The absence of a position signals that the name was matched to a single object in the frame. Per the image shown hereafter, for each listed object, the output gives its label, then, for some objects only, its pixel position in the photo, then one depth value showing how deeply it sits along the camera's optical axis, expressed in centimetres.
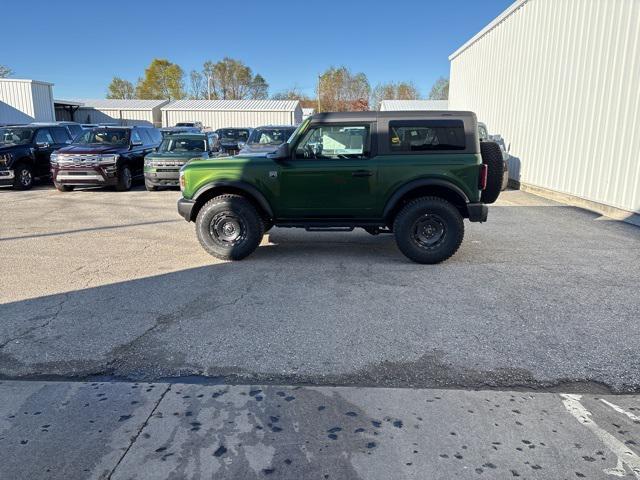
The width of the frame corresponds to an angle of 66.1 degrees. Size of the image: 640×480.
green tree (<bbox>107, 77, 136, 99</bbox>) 8300
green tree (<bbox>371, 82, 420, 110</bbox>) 6988
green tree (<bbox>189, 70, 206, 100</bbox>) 8244
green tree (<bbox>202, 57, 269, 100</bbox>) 8238
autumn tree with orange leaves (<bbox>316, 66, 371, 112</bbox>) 6825
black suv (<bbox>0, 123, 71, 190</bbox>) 1405
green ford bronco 641
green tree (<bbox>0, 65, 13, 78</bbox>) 6609
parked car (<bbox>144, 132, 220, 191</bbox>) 1360
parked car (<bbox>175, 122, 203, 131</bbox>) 3639
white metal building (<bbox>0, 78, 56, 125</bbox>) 2942
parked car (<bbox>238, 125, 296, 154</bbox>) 1353
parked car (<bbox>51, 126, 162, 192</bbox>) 1323
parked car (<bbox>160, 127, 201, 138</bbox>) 2400
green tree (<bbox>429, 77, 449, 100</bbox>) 6600
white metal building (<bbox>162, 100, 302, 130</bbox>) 4191
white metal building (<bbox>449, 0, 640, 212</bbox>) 983
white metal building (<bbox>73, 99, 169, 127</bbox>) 4450
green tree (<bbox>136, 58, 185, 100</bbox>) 7981
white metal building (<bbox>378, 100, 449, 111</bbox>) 3506
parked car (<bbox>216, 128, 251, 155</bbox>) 2213
